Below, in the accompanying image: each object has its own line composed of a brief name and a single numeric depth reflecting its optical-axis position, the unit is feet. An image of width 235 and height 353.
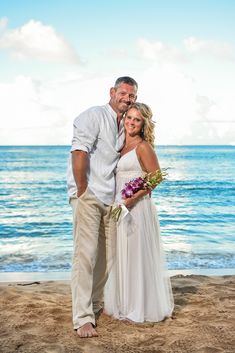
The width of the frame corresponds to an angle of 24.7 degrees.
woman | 16.08
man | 15.40
